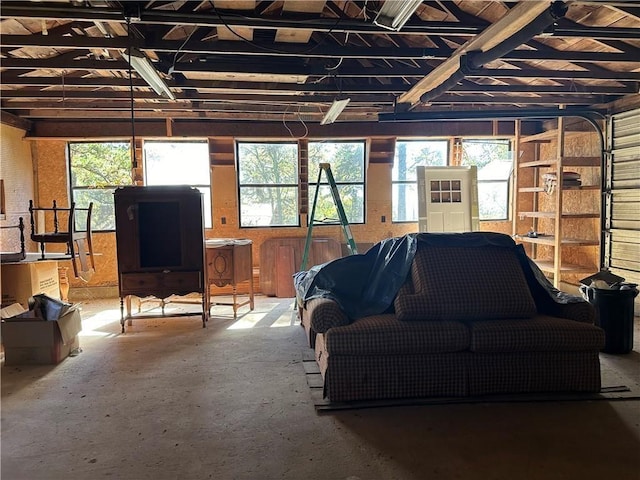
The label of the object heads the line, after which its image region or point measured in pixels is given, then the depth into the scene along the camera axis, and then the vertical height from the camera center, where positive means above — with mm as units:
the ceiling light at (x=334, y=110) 5047 +1239
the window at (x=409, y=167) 7168 +708
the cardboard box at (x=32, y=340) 3783 -1039
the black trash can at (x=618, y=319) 3941 -976
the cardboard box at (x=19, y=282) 4523 -652
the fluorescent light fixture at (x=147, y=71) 3462 +1229
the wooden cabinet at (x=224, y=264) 5238 -582
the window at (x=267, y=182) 6918 +487
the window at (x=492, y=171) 7277 +629
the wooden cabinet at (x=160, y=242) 4617 -278
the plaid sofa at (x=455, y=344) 2980 -894
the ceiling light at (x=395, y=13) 2613 +1210
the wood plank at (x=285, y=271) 6629 -858
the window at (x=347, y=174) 7066 +606
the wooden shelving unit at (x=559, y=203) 5805 +80
